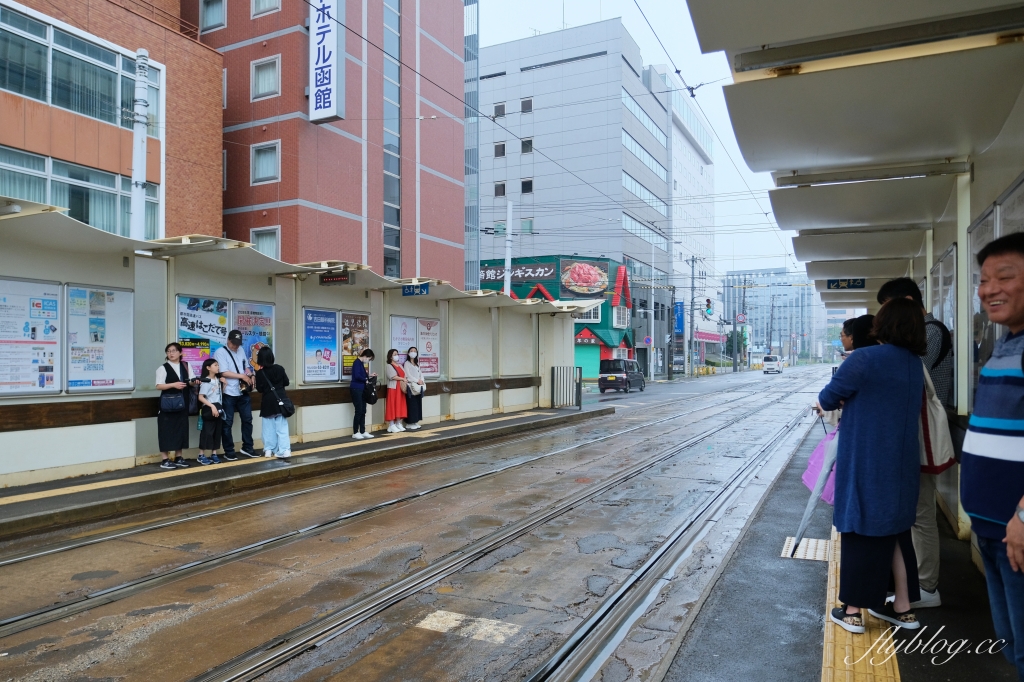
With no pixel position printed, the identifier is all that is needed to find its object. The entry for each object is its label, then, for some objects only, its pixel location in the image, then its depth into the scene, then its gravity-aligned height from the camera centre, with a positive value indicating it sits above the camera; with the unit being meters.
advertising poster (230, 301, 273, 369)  11.78 +0.36
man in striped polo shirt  2.61 -0.40
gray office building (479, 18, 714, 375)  54.19 +15.75
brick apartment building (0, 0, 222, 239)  16.66 +6.22
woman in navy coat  3.84 -0.54
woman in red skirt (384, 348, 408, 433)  14.36 -1.02
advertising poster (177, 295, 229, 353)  10.84 +0.40
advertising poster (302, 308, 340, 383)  13.05 -0.02
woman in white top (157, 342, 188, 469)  9.86 -1.01
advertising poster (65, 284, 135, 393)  9.34 +0.08
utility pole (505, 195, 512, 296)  24.59 +3.28
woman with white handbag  14.81 -0.94
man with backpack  4.51 -1.25
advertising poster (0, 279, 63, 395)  8.59 +0.09
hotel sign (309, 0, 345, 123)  22.33 +9.16
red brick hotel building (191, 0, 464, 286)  23.42 +7.54
